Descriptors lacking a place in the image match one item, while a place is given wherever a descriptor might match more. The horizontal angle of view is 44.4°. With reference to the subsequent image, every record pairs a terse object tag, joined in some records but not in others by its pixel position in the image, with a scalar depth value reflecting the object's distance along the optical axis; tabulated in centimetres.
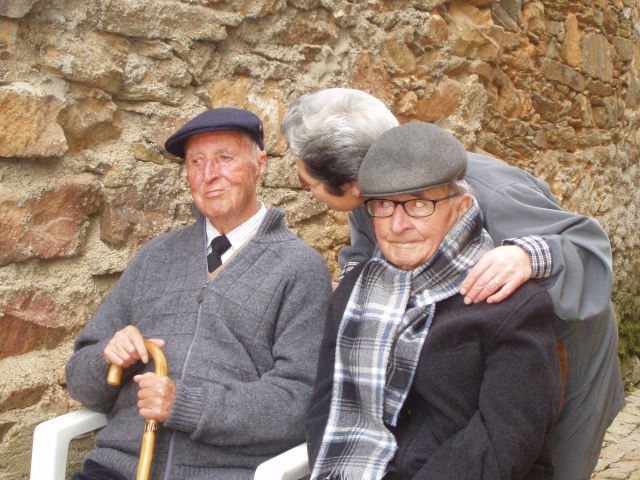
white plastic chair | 183
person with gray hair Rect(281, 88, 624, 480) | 170
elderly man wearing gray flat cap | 159
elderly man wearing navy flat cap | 191
